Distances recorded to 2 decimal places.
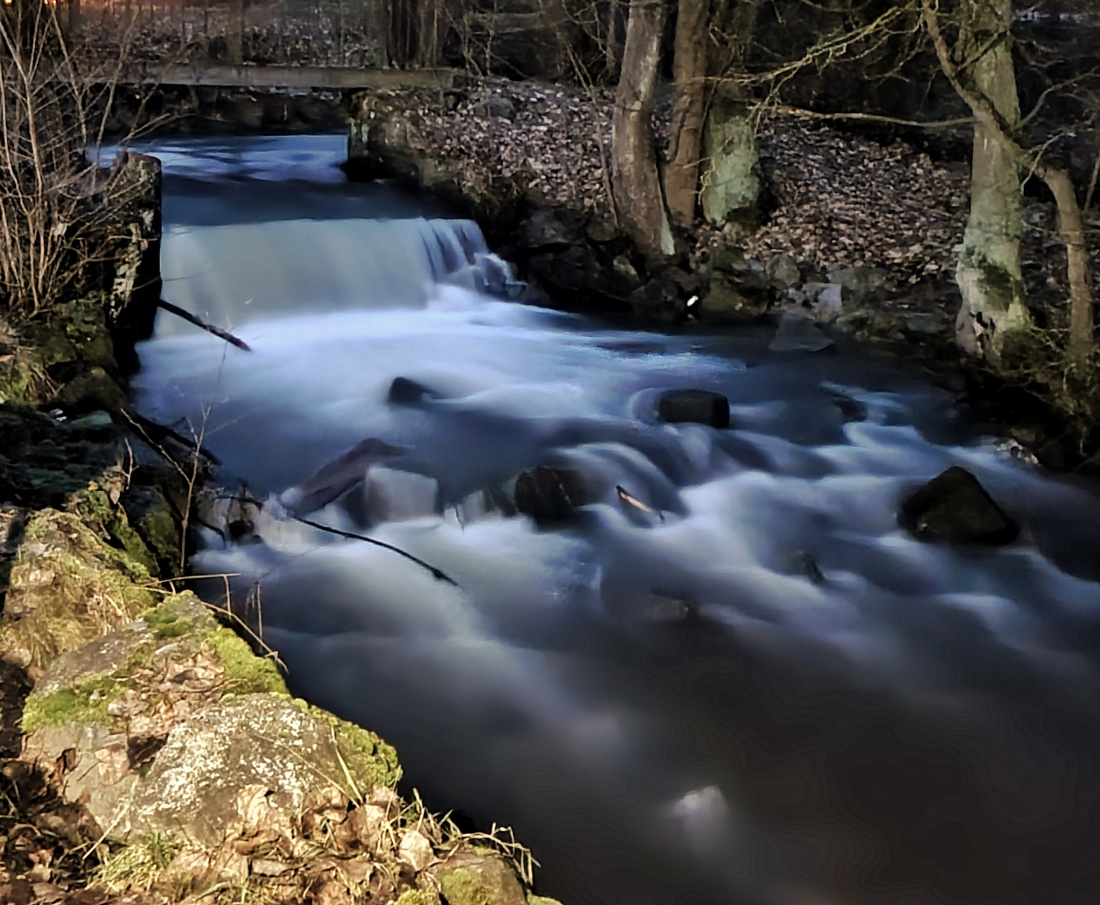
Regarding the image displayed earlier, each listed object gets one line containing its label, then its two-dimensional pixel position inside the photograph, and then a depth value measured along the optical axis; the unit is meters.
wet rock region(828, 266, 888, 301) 11.77
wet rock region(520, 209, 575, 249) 12.91
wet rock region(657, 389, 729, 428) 9.26
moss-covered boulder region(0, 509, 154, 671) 4.29
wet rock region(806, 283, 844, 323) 11.73
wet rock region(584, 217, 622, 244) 12.75
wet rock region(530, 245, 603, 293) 12.59
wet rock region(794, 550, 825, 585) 7.09
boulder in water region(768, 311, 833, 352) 11.32
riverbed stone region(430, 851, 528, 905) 3.50
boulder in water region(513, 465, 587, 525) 7.52
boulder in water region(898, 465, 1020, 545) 7.36
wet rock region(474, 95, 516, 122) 15.65
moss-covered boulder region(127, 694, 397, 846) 3.52
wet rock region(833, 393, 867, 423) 9.80
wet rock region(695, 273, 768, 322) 12.13
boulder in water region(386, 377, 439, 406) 9.62
